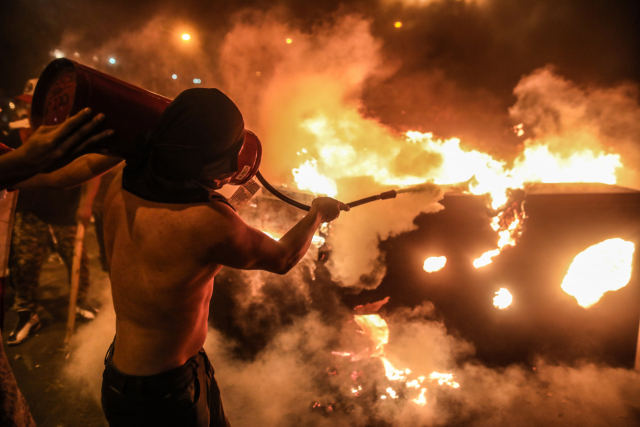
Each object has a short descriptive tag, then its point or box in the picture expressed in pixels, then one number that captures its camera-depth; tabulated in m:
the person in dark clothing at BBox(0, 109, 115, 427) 0.96
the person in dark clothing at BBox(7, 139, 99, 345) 3.74
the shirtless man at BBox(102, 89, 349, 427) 1.25
